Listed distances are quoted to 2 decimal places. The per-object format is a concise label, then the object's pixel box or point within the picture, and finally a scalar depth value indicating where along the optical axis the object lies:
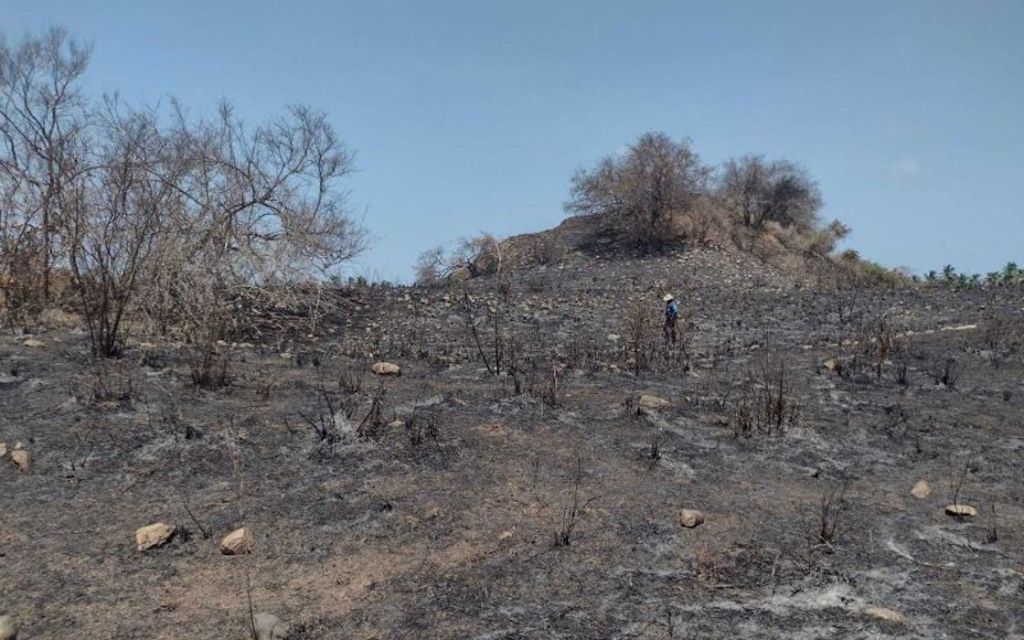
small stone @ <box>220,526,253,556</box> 4.00
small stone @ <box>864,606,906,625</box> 3.47
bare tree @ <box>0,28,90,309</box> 10.39
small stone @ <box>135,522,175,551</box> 4.03
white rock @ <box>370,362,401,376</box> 7.64
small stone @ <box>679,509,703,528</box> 4.33
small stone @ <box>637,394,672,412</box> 6.43
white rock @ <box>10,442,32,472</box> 4.86
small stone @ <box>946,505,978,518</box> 4.61
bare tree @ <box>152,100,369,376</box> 10.23
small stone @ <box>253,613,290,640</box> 3.31
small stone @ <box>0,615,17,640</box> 3.24
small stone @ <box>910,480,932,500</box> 4.96
